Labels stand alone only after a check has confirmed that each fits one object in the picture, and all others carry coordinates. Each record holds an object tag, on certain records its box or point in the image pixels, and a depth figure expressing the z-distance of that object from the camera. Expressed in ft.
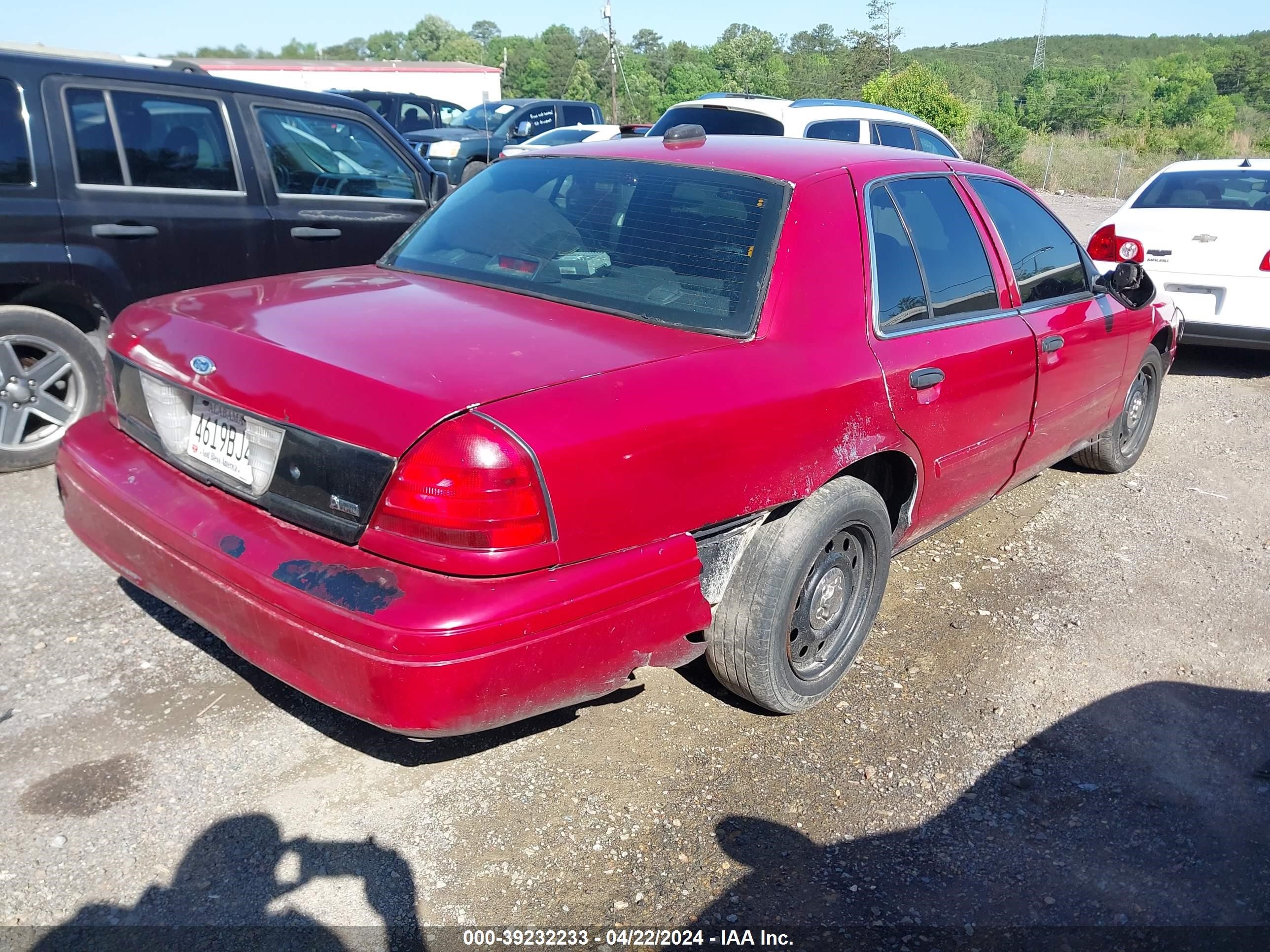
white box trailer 117.19
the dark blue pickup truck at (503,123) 48.24
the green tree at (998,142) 96.58
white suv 30.60
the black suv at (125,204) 14.96
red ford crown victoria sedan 7.43
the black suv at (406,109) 61.11
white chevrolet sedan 23.61
